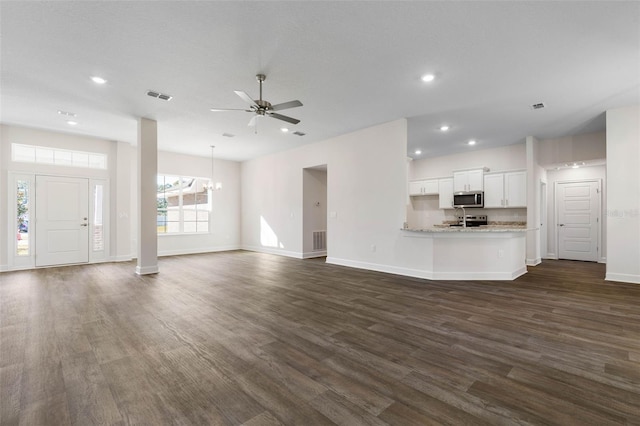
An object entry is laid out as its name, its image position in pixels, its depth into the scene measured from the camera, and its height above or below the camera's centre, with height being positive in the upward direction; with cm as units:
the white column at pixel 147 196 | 562 +33
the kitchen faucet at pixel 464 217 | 756 -12
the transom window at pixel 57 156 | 629 +131
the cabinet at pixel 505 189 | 712 +58
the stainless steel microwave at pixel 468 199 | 762 +36
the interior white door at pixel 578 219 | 744 -19
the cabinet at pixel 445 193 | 830 +57
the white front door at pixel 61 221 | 641 -18
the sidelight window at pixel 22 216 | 619 -7
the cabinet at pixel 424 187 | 870 +79
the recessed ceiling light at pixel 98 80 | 386 +181
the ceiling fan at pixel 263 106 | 365 +138
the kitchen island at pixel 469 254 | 516 -75
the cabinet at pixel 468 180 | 773 +88
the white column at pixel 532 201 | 682 +27
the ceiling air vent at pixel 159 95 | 442 +183
